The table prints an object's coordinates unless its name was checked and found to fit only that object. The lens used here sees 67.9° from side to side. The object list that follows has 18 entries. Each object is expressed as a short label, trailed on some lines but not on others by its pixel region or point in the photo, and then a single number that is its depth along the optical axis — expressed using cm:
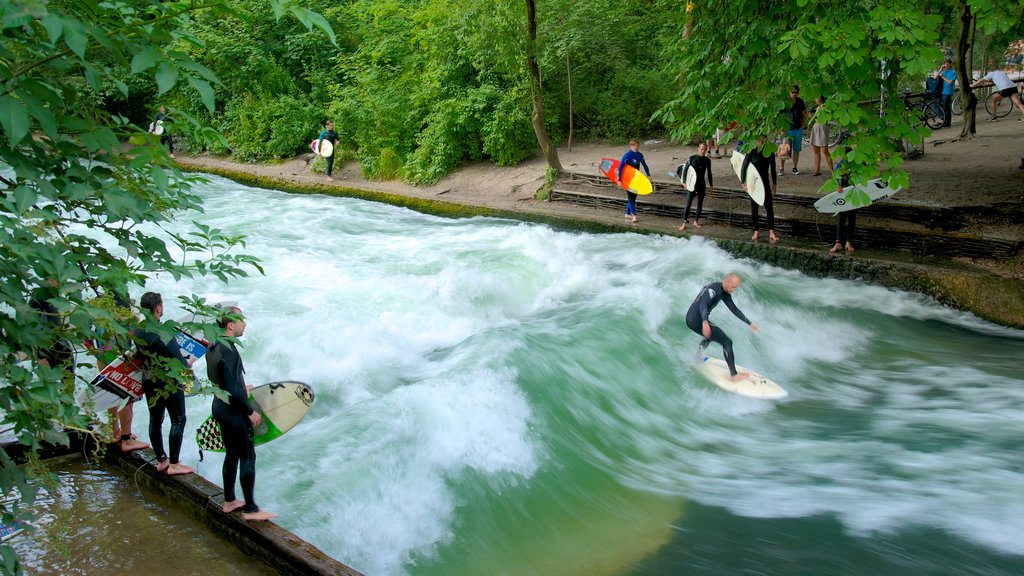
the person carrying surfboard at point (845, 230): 1162
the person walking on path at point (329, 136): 2136
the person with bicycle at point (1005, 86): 1488
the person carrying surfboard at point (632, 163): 1460
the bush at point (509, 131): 1941
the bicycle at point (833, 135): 1630
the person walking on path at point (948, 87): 1689
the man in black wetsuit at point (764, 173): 1216
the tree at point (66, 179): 288
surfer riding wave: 884
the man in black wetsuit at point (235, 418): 539
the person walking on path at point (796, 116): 1457
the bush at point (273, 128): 2494
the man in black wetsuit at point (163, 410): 611
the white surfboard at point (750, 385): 884
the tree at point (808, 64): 888
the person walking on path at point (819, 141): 1441
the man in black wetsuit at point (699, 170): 1329
